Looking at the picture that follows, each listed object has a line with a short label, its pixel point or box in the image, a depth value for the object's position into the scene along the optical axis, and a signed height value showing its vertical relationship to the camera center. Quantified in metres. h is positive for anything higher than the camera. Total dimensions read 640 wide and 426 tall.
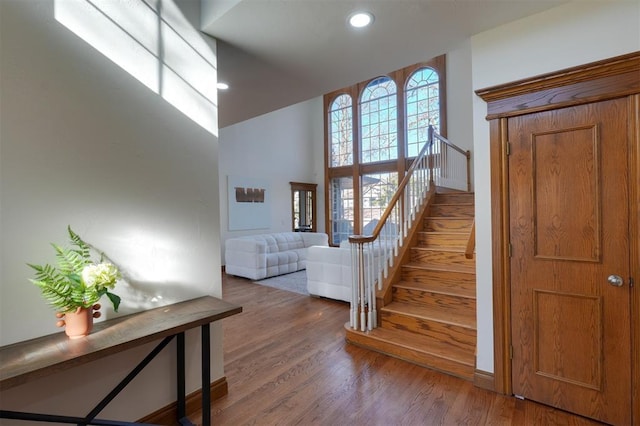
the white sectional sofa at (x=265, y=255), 5.98 -0.80
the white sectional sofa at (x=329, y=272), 4.36 -0.83
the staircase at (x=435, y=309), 2.57 -0.92
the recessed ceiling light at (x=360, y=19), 1.94 +1.24
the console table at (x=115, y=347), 1.16 -0.54
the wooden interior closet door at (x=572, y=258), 1.80 -0.29
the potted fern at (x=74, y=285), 1.34 -0.29
